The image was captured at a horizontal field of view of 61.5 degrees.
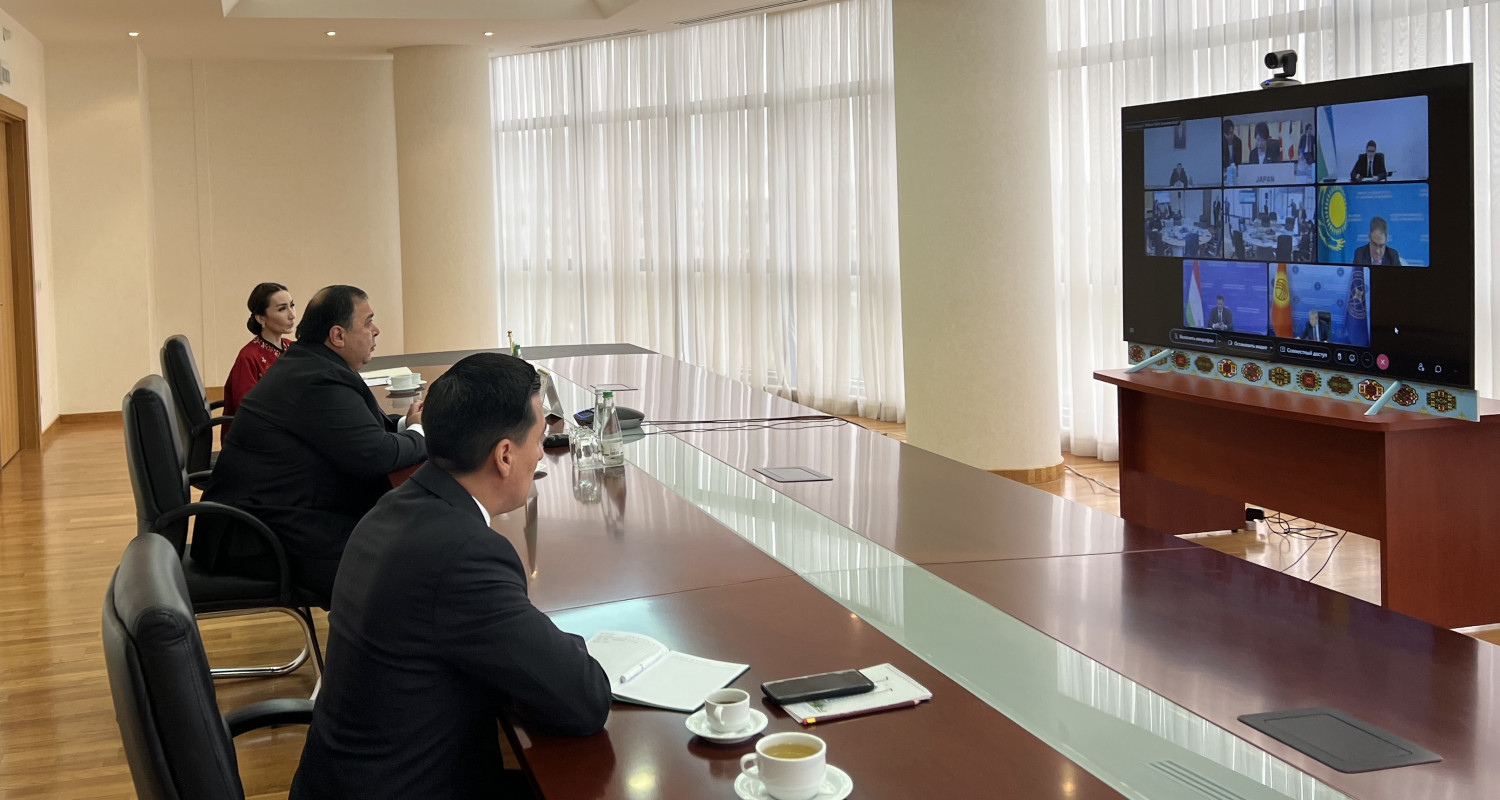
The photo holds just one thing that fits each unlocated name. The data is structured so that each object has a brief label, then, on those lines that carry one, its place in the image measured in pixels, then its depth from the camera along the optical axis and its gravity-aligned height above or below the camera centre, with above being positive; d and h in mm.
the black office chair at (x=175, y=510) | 3299 -472
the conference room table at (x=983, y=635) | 1613 -540
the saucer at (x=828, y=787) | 1521 -573
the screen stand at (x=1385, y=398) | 3926 -313
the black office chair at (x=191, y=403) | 4602 -260
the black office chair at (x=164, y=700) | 1514 -442
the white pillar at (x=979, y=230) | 6293 +412
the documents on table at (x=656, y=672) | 1831 -536
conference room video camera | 4480 +843
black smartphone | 1799 -536
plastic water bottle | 3509 -327
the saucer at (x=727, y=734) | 1677 -552
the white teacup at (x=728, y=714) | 1688 -532
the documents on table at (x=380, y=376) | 5312 -207
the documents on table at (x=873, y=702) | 1758 -552
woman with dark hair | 4863 -29
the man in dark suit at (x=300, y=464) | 3367 -364
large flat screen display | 3812 +261
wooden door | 7930 -116
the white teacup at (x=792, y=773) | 1493 -543
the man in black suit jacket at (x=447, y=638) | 1731 -434
